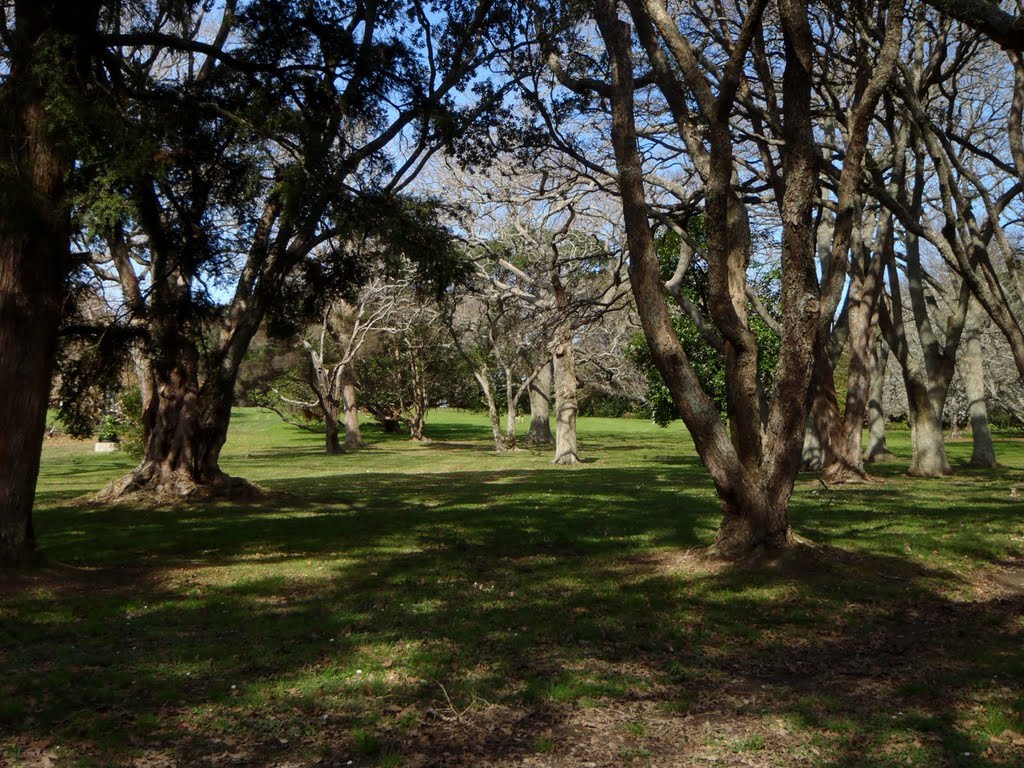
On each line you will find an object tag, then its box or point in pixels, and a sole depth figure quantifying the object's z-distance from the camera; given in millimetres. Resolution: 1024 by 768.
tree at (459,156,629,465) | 24125
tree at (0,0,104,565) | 8656
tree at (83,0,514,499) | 10516
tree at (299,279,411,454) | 33969
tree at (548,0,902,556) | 8492
